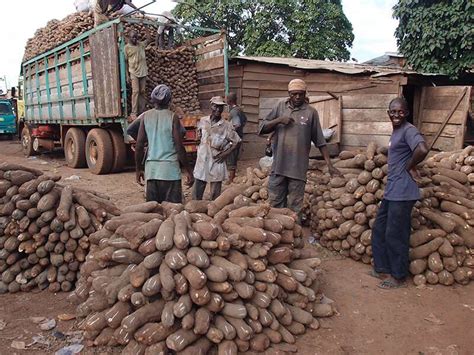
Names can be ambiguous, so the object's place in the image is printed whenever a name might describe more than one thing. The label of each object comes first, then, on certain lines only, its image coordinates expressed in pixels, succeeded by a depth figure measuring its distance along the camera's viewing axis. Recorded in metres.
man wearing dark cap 4.09
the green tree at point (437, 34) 9.03
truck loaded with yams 8.12
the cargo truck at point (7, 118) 19.67
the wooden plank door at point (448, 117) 8.40
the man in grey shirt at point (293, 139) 4.46
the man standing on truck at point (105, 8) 8.76
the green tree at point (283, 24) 16.94
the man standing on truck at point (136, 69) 7.84
